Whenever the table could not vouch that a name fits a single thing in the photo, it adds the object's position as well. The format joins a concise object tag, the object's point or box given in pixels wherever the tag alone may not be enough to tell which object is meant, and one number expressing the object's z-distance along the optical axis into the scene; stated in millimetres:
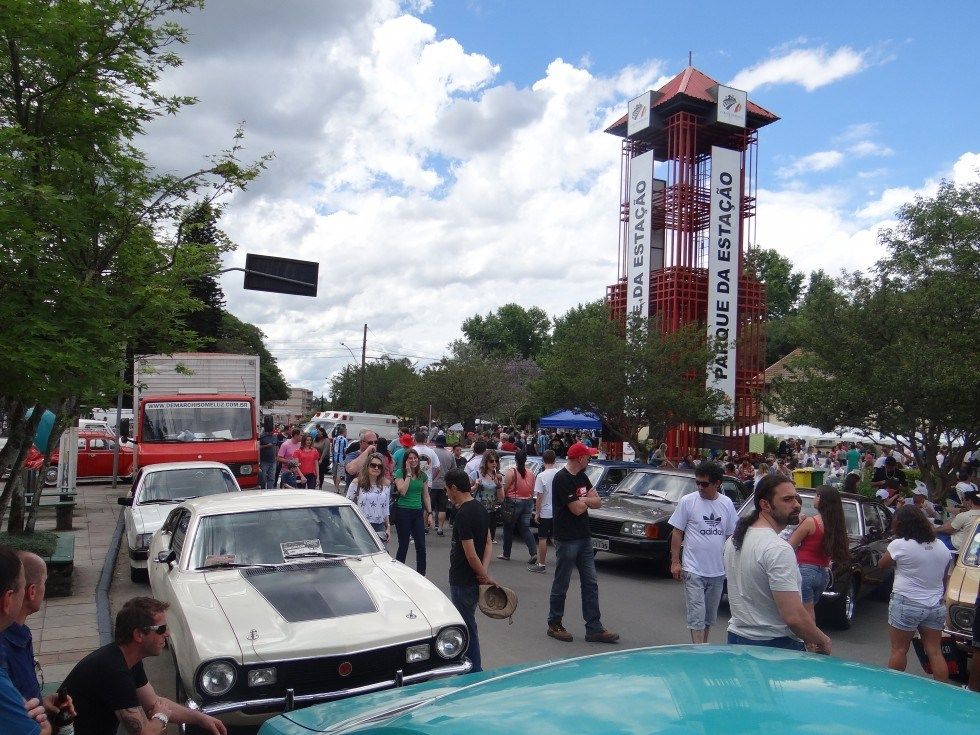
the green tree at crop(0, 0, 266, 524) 6668
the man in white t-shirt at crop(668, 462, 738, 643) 6879
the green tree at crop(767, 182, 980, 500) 16422
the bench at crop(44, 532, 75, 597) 9609
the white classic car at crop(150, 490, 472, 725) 4902
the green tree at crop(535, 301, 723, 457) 24344
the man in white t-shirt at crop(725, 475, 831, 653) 4348
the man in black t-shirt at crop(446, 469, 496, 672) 6297
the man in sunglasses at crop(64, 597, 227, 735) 3965
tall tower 35312
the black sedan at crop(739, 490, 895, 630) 9086
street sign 14594
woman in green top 9781
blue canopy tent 32094
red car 25400
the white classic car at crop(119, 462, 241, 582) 10375
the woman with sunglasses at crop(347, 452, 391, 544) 9195
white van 31141
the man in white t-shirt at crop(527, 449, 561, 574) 12141
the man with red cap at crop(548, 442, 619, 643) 7992
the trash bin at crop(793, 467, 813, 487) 18469
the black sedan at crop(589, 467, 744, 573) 11734
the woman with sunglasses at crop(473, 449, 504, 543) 13266
